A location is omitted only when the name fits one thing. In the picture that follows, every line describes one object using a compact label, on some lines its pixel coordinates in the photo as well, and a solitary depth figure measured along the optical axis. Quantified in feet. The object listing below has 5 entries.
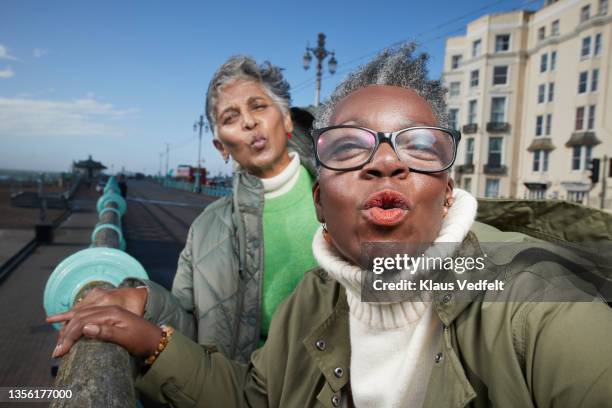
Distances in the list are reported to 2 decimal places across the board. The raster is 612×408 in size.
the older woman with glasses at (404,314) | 3.13
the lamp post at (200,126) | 199.30
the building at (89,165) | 197.05
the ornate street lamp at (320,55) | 75.01
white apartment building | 100.83
